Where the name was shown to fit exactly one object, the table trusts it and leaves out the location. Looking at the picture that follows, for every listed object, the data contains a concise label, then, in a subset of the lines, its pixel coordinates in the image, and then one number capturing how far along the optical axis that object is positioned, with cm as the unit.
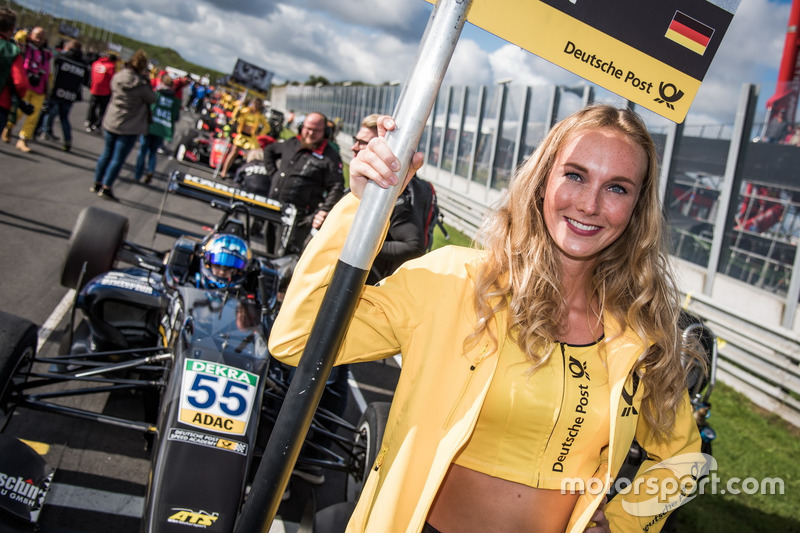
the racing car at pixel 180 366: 260
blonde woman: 153
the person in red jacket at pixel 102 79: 1310
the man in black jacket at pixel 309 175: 684
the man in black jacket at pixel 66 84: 1148
